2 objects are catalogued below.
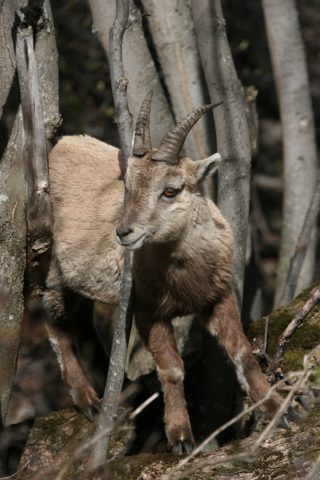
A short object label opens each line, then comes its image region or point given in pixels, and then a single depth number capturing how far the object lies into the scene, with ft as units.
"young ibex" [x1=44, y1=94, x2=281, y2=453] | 42.55
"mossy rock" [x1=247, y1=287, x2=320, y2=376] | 48.29
